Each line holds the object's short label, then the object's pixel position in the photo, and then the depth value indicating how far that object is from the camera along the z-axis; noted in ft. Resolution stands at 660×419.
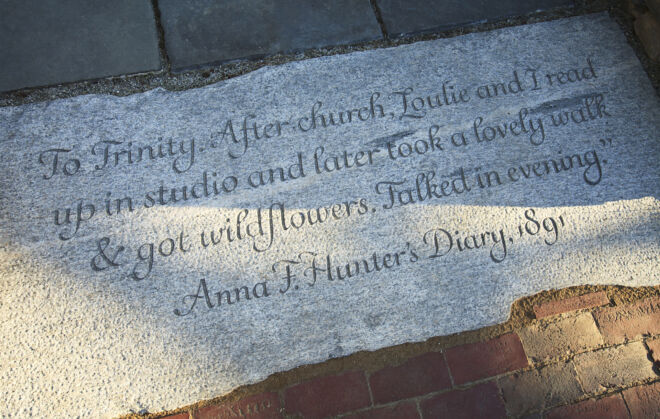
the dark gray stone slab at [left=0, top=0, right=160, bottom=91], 7.38
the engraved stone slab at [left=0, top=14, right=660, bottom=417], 5.92
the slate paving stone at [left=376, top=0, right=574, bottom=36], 7.91
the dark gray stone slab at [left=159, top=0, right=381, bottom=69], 7.66
